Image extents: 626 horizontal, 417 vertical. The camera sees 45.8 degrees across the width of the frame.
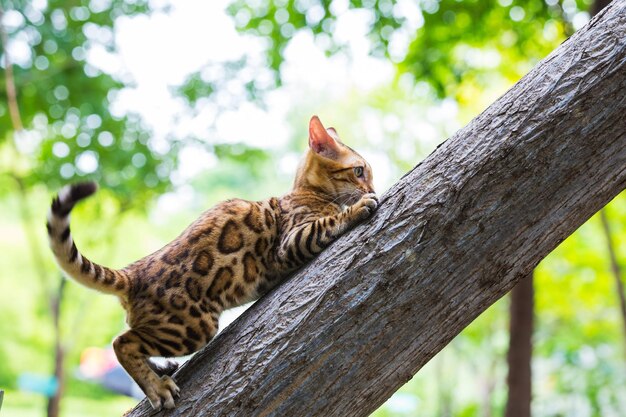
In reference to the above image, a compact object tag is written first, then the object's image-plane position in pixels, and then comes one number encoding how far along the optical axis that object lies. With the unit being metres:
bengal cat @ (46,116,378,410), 2.85
